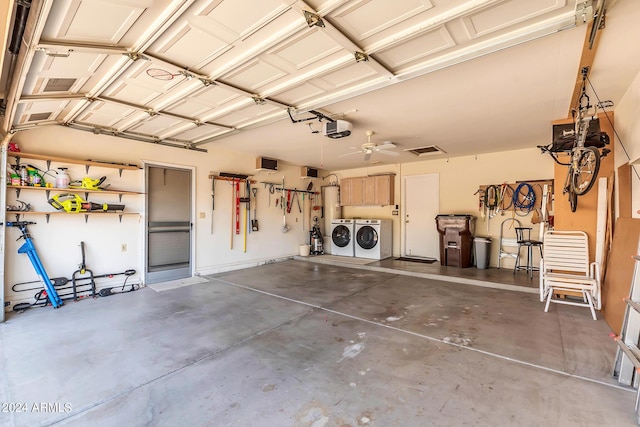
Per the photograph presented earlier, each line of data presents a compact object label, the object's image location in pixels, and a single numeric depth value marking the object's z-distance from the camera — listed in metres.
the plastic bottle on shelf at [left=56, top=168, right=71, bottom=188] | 3.96
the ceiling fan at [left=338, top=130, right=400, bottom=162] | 4.45
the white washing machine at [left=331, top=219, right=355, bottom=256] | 7.50
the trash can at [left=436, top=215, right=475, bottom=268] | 5.88
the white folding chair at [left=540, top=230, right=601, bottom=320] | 3.36
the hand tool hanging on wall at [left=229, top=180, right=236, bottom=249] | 6.16
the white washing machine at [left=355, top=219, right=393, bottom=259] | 7.05
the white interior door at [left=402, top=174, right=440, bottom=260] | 6.89
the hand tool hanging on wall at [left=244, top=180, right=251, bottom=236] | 6.43
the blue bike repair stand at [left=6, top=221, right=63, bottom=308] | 3.70
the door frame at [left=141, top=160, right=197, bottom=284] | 4.89
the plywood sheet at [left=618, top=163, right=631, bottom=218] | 3.02
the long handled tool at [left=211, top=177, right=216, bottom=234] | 5.81
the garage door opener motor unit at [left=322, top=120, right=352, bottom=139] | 3.74
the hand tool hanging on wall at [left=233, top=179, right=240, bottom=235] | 6.24
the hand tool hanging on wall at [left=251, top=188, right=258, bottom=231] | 6.58
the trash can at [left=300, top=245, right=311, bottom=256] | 7.59
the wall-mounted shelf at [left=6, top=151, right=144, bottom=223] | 3.69
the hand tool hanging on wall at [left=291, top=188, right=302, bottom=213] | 7.65
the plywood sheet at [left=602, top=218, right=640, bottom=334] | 2.77
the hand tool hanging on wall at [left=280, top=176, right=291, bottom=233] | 7.31
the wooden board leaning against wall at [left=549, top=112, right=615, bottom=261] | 3.53
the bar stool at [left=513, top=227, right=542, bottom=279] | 4.98
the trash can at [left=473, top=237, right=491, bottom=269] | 5.70
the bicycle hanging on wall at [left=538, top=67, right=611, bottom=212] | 2.90
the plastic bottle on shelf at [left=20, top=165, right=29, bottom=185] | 3.67
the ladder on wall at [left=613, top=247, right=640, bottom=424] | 1.98
